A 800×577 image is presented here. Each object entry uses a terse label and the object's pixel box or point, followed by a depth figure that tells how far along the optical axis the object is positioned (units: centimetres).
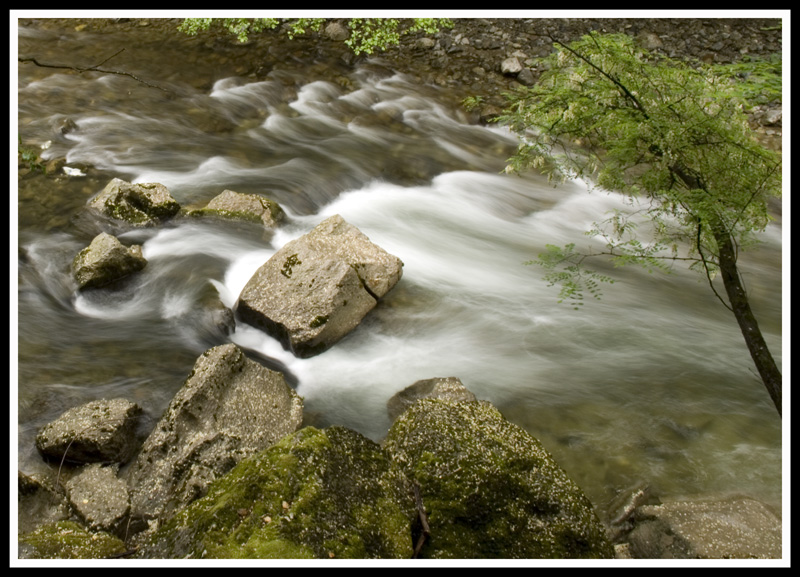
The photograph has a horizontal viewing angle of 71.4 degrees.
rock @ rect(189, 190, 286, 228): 798
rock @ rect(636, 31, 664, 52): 1388
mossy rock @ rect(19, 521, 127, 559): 306
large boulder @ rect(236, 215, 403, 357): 586
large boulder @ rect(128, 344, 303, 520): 415
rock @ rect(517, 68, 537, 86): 1347
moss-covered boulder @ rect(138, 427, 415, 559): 277
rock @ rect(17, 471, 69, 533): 409
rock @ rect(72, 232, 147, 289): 647
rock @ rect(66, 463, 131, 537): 401
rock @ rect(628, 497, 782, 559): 389
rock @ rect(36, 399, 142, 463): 443
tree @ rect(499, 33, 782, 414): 439
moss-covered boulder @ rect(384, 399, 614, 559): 331
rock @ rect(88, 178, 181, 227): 762
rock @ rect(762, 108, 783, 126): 1173
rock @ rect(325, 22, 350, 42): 1462
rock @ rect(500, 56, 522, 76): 1349
